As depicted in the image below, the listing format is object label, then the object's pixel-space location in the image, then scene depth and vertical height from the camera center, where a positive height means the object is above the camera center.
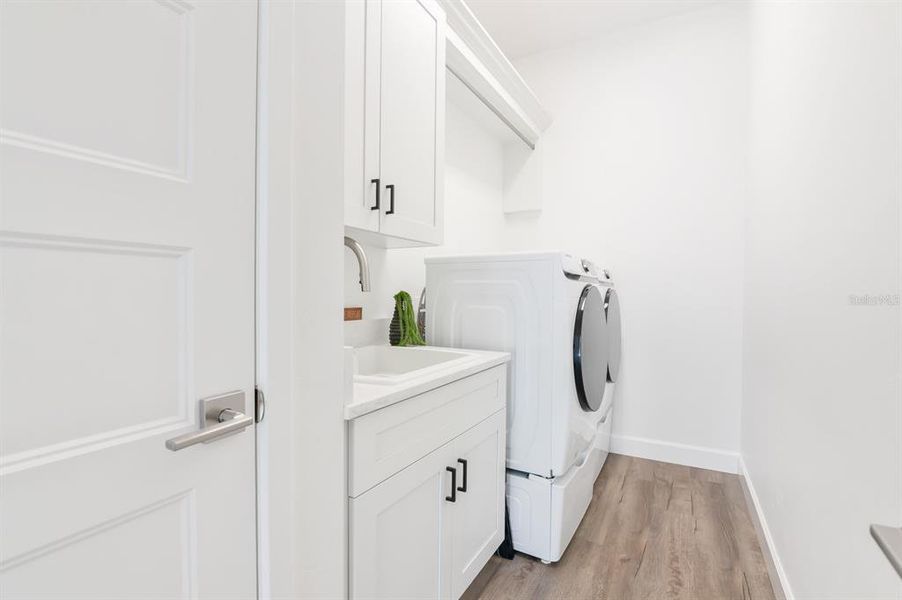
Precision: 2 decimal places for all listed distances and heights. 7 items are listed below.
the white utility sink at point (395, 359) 1.70 -0.26
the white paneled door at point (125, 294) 0.51 +0.00
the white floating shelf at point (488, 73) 1.93 +1.18
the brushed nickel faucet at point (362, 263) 1.22 +0.09
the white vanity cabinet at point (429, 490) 1.00 -0.55
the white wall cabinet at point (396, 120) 1.33 +0.59
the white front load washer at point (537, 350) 1.70 -0.22
